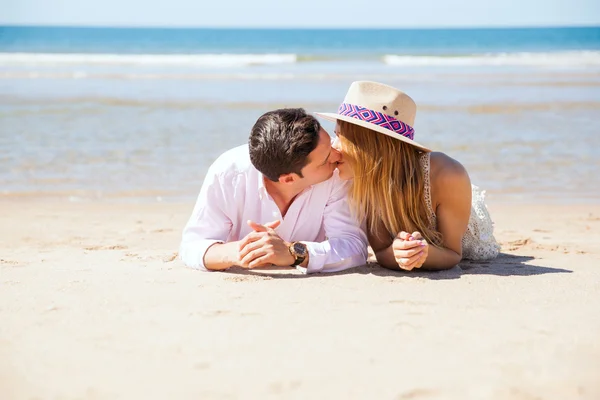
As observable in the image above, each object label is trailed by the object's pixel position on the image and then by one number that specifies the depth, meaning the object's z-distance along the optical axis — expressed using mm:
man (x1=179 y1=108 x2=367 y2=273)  3834
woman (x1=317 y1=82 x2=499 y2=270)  3986
